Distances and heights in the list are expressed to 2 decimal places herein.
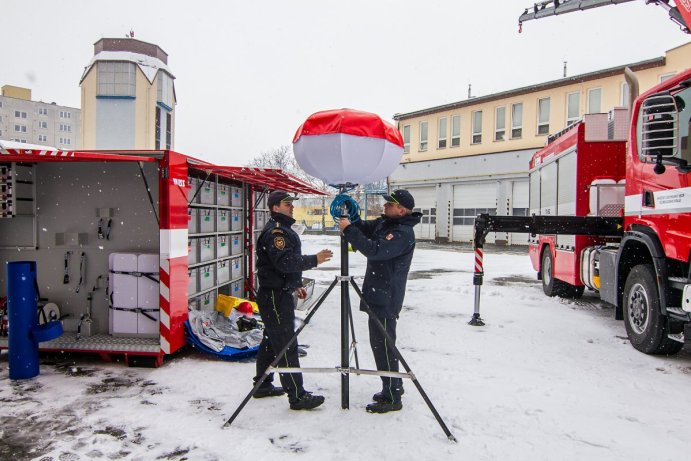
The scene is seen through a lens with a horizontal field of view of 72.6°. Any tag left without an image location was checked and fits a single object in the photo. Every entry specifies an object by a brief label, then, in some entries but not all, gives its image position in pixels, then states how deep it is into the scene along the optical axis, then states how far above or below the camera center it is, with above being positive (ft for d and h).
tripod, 12.48 -3.67
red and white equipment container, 17.75 -0.92
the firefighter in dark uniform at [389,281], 13.42 -1.66
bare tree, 154.10 +21.03
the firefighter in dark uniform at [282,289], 13.39 -1.95
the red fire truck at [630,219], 16.48 +0.36
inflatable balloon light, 11.99 +2.06
